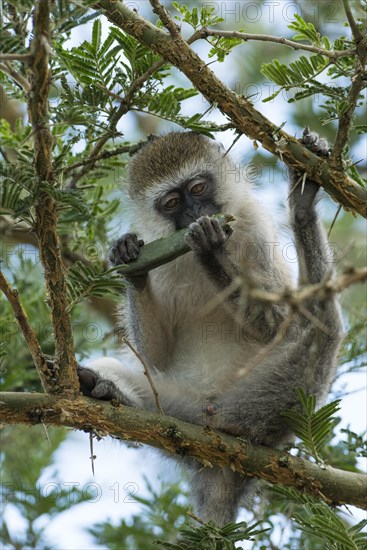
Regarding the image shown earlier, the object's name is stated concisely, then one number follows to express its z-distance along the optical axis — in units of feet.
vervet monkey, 29.22
